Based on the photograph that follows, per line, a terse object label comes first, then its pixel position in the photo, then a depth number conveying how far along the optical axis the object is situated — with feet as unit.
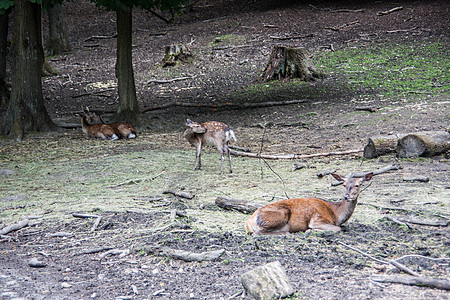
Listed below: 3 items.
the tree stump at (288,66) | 101.50
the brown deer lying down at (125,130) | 73.05
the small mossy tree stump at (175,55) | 119.65
